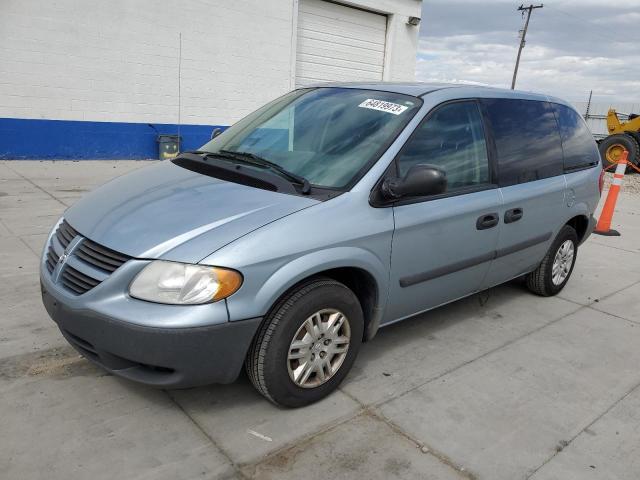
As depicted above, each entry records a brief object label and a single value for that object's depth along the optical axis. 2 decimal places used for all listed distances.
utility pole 41.05
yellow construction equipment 15.40
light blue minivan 2.47
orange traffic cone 7.63
